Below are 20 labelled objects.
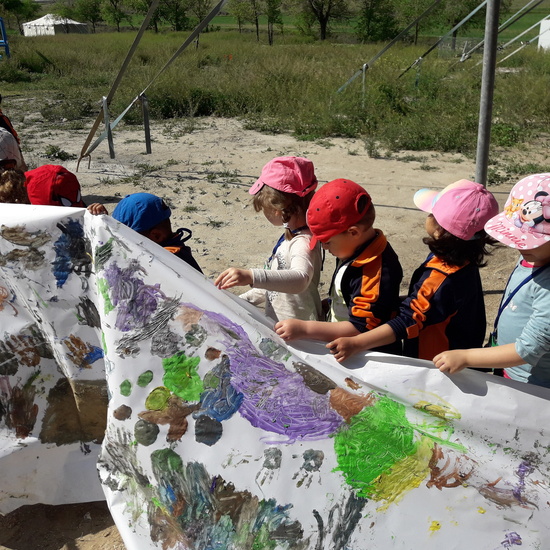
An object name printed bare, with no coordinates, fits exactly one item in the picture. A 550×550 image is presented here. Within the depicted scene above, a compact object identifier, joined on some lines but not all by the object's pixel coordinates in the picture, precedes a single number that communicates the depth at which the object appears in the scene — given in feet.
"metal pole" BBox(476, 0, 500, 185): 10.55
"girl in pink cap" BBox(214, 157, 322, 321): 7.69
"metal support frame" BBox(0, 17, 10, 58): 62.16
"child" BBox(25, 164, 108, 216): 10.18
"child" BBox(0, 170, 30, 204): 9.45
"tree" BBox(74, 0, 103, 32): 221.66
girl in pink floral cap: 5.92
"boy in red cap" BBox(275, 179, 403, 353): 6.88
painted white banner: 5.87
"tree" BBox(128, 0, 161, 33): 159.84
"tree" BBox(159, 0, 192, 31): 156.74
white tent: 208.74
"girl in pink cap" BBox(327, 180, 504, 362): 6.61
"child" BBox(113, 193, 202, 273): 8.34
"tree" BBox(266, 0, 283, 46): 147.23
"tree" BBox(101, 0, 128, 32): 207.79
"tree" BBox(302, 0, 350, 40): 154.30
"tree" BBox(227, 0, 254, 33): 166.55
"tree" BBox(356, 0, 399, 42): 148.15
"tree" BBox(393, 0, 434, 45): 126.93
